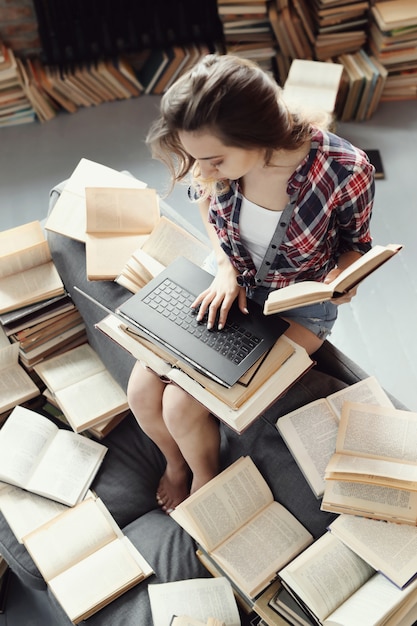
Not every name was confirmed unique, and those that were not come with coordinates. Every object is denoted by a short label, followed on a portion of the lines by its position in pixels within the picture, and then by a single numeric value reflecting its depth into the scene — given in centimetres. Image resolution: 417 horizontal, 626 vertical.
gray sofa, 158
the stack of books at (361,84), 290
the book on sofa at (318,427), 154
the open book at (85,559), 156
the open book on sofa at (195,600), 151
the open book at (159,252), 180
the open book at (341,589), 132
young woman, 129
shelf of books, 290
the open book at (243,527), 149
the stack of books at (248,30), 294
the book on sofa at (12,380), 196
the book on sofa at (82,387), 187
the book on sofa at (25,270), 194
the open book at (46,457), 176
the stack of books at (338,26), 287
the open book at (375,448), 145
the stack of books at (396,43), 280
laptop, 150
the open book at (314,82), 263
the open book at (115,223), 192
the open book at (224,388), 148
